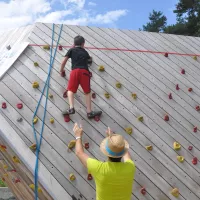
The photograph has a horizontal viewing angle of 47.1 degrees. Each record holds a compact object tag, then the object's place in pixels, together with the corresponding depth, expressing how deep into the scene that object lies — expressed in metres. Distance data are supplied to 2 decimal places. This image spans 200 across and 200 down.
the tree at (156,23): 25.84
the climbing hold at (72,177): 2.87
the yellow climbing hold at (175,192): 3.10
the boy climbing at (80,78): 3.32
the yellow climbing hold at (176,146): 3.45
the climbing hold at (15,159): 2.98
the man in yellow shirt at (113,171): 2.03
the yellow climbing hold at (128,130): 3.40
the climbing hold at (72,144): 3.05
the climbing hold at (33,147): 2.95
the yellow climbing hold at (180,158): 3.38
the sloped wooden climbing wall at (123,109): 3.06
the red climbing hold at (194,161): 3.40
